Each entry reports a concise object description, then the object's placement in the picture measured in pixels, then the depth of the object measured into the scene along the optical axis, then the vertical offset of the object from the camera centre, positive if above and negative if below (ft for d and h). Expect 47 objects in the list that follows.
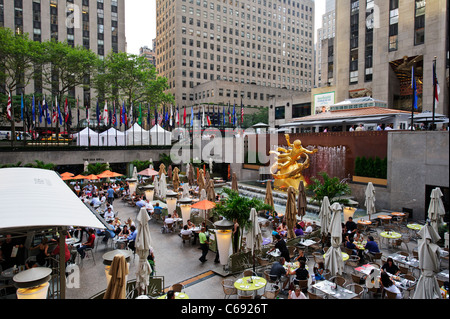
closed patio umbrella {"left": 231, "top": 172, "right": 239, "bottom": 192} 72.86 -9.34
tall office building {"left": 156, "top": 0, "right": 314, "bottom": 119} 279.90 +97.51
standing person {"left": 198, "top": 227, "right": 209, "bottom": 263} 39.92 -13.67
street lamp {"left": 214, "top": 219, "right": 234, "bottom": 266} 38.70 -11.98
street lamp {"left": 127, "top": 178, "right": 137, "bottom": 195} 78.23 -10.16
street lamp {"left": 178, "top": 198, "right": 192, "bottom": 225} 53.57 -11.22
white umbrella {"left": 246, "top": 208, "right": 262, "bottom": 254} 35.83 -10.60
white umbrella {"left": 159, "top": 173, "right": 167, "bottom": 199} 74.79 -10.25
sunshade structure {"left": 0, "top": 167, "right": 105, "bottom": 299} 22.52 -4.99
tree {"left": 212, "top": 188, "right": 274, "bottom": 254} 39.42 -8.38
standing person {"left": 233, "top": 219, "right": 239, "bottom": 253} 40.09 -12.33
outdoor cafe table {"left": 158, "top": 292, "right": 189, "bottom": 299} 26.05 -12.92
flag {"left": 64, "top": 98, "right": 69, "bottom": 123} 117.91 +13.34
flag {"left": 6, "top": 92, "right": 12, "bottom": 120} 100.99 +12.43
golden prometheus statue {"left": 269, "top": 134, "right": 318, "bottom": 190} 78.79 -5.53
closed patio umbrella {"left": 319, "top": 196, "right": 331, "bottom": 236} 42.14 -9.79
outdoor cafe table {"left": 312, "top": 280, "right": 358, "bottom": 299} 27.20 -13.35
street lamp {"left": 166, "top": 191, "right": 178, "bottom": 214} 59.31 -10.88
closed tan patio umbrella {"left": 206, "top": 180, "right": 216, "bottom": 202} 61.26 -9.64
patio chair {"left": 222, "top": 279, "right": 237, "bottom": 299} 28.81 -13.78
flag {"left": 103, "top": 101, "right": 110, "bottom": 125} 120.37 +12.43
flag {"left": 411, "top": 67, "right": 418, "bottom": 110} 61.77 +10.64
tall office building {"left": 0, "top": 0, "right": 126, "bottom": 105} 197.06 +85.99
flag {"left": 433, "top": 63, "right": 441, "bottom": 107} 56.15 +11.78
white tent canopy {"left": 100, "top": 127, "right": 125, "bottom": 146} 133.18 +3.37
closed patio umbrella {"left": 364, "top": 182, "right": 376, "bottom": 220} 51.44 -9.21
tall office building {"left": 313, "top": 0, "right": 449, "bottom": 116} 103.04 +36.67
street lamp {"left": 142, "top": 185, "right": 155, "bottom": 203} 73.15 -11.24
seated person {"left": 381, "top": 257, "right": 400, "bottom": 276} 30.30 -12.31
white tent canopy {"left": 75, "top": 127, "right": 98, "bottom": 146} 124.76 +3.55
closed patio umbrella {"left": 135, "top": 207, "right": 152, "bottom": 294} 29.30 -10.30
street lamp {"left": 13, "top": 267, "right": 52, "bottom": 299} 24.66 -11.21
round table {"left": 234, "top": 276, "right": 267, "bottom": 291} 27.96 -13.13
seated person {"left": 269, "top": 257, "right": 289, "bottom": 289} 31.30 -13.09
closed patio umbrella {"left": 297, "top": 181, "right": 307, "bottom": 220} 48.78 -9.01
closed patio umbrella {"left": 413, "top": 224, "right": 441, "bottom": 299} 24.23 -10.14
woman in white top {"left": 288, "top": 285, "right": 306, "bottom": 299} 25.17 -12.52
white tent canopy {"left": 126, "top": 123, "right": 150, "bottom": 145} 136.40 +4.69
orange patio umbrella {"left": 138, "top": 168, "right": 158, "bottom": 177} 90.33 -8.01
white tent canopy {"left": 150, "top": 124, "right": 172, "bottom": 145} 138.72 +4.74
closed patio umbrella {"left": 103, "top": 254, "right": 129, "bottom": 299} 22.49 -9.95
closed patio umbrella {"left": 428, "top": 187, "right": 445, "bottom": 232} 42.68 -8.96
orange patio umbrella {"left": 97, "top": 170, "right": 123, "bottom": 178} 83.38 -7.95
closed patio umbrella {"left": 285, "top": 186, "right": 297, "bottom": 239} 43.47 -9.87
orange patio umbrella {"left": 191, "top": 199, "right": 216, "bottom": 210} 48.85 -9.72
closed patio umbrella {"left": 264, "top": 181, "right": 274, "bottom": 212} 58.08 -9.84
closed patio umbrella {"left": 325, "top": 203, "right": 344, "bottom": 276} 31.99 -11.54
